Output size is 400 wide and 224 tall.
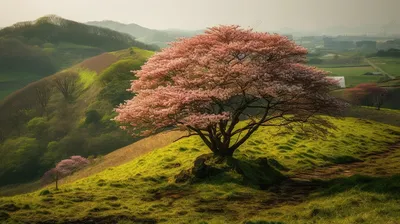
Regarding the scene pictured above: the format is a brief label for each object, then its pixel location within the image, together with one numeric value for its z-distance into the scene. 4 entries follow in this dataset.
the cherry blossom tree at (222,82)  22.88
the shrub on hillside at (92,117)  119.94
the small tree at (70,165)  66.41
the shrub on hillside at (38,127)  118.88
